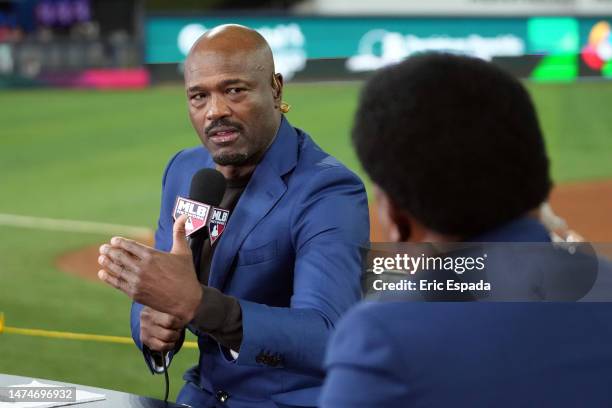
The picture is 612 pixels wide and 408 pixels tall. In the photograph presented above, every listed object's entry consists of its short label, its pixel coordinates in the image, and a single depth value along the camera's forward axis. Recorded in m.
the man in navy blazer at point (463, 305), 3.08
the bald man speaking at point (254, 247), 5.40
